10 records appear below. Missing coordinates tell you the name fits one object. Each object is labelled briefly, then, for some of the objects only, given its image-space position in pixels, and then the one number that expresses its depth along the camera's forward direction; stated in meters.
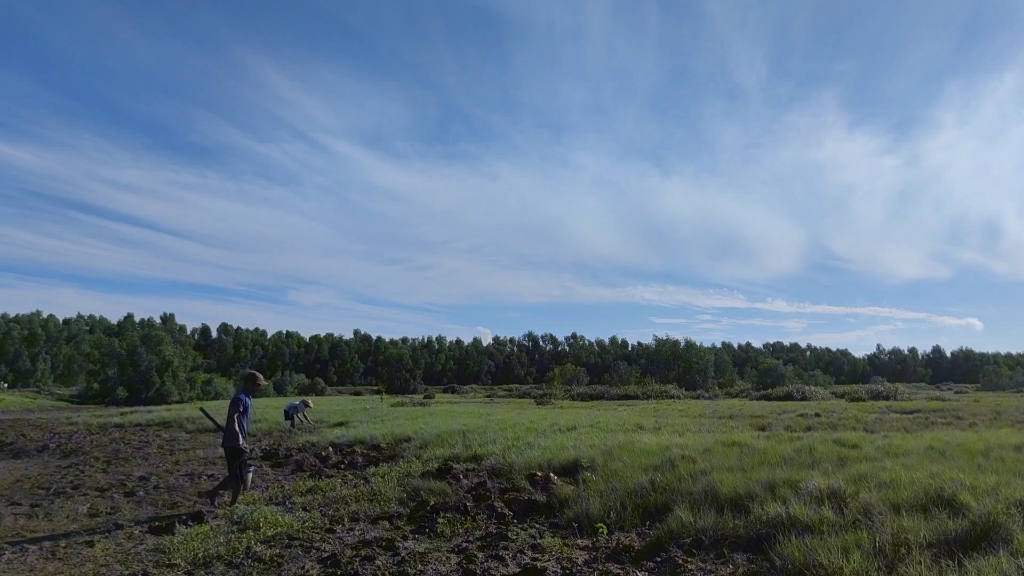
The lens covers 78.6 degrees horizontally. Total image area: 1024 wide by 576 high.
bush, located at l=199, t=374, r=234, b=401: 63.88
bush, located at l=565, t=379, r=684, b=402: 55.01
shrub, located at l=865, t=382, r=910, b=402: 38.89
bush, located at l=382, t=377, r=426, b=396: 85.67
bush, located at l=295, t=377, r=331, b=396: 69.91
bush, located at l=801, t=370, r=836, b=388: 77.36
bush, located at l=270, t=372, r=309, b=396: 67.54
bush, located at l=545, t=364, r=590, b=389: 76.02
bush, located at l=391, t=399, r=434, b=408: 36.06
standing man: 8.74
